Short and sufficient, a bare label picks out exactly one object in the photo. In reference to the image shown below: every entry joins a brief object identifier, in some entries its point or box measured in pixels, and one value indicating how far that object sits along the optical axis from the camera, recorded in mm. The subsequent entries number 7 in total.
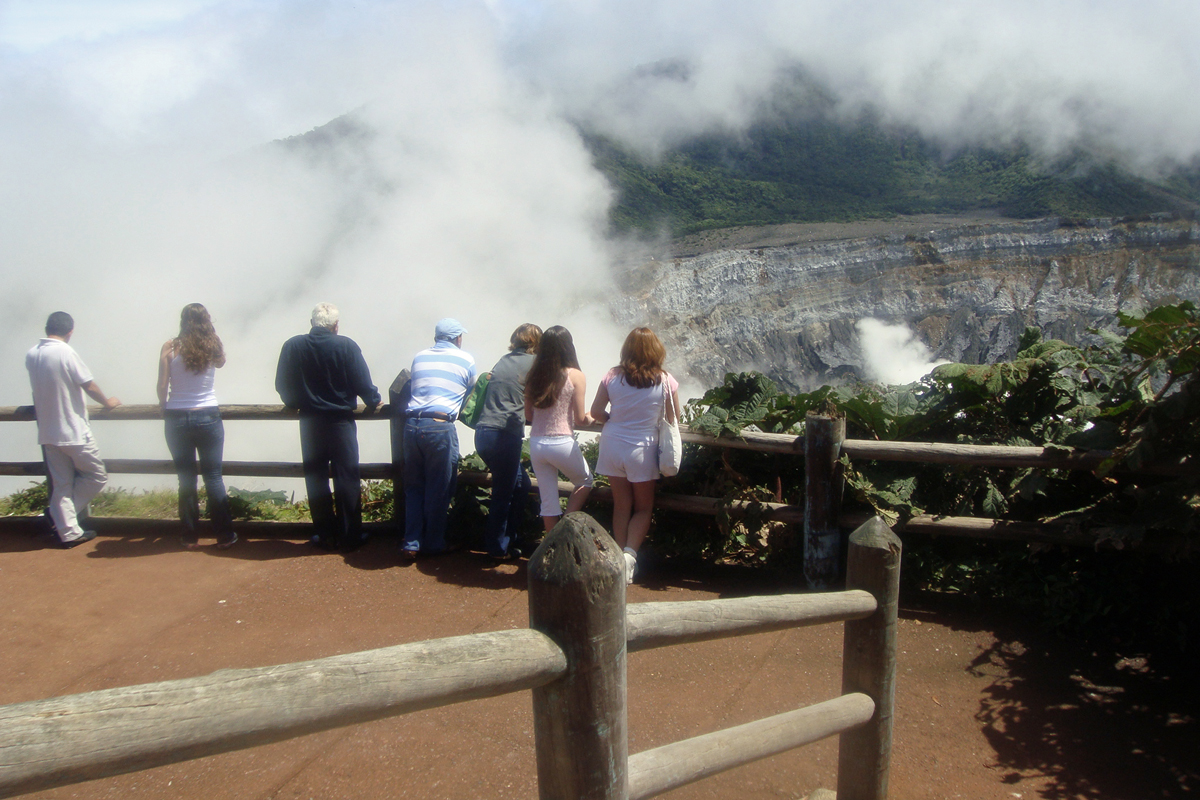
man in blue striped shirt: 5566
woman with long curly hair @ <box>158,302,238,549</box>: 5762
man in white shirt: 5738
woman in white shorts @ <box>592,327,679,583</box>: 5125
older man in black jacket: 5688
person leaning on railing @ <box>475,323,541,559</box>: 5477
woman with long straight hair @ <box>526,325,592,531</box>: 5219
